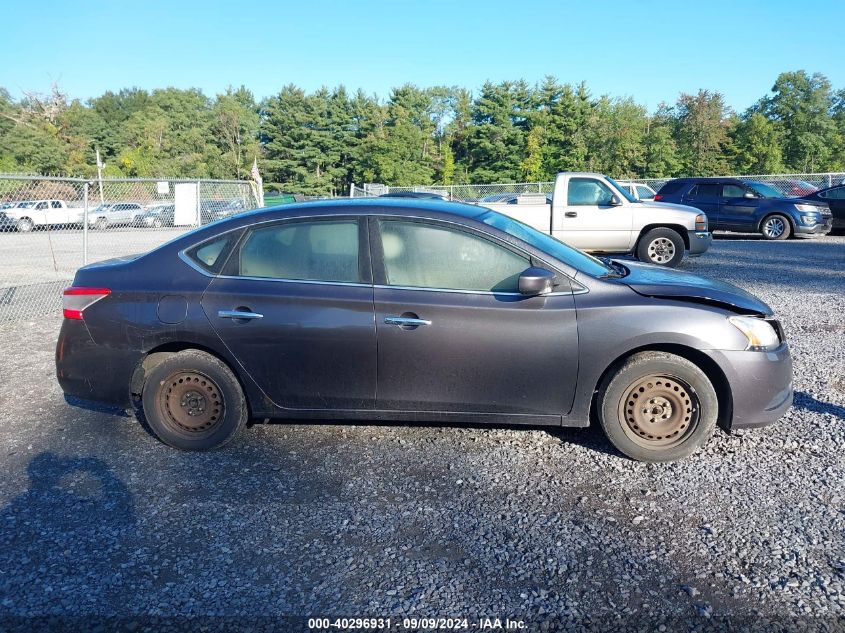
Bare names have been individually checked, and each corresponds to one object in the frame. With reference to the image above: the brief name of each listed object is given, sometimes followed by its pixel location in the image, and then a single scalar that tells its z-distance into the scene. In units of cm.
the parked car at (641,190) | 2330
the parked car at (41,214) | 949
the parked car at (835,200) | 1777
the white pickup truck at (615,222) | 1181
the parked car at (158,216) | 1273
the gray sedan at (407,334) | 379
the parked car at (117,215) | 1257
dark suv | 1684
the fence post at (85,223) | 934
